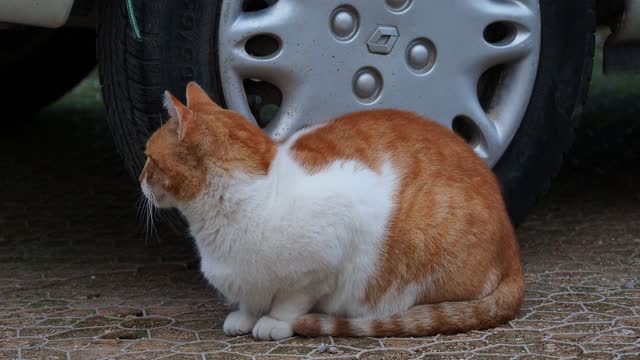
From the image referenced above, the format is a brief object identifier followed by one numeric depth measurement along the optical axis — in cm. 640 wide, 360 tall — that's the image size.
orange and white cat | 540
